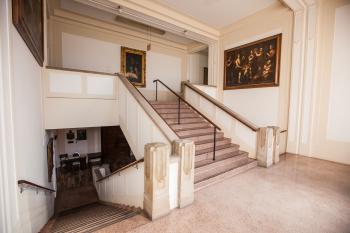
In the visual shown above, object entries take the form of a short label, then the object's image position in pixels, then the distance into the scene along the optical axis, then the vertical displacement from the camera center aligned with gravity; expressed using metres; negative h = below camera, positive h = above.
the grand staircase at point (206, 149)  3.92 -1.22
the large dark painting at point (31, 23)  2.04 +1.19
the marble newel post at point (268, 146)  4.62 -1.06
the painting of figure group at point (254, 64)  6.04 +1.66
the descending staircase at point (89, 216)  2.64 -2.38
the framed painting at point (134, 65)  8.05 +1.96
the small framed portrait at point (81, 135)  8.37 -1.48
